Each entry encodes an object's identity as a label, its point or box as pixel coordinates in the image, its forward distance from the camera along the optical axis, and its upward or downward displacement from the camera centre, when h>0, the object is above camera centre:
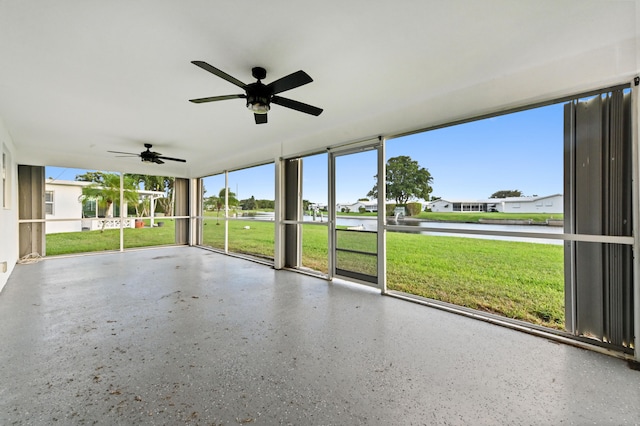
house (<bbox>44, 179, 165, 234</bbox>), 9.05 +0.25
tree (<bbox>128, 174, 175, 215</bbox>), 10.90 +1.22
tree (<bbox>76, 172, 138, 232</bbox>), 9.52 +0.89
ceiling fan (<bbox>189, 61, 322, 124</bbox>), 2.20 +1.10
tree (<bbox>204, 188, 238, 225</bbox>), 8.89 +0.36
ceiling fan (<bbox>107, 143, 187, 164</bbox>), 5.43 +1.21
